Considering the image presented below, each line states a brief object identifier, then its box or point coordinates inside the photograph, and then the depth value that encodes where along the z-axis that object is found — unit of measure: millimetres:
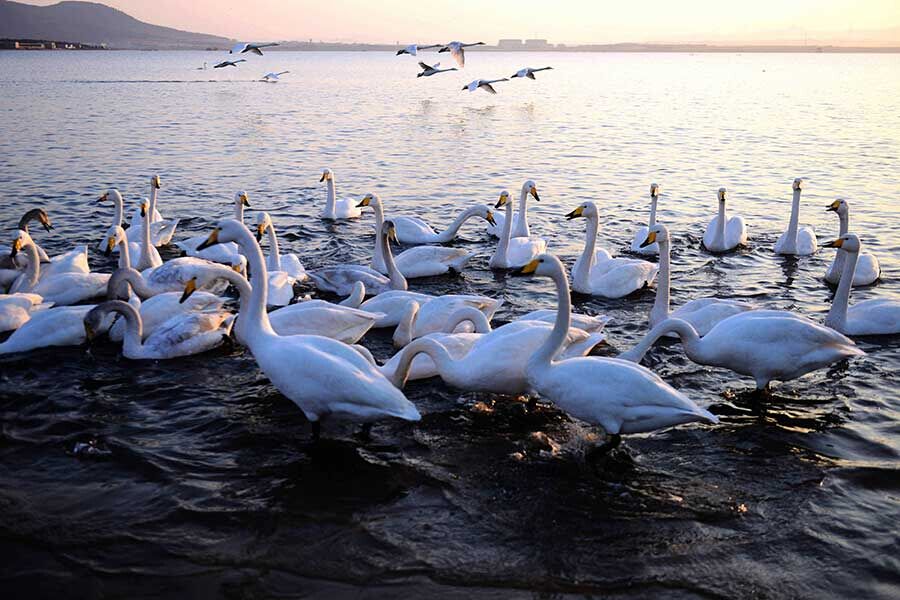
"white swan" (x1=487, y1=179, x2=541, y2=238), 14852
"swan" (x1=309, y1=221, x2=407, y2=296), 11258
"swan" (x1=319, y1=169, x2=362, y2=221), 16891
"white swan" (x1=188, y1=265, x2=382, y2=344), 8617
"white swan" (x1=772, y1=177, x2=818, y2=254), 14016
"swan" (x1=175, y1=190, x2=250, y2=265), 12462
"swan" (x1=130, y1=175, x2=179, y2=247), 14156
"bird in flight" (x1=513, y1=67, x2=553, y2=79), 34609
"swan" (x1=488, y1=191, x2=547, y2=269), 13141
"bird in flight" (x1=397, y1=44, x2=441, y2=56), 30859
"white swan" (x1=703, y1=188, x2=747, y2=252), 14211
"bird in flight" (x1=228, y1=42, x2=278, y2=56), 31725
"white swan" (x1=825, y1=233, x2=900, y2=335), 9805
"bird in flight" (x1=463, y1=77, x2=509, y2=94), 34781
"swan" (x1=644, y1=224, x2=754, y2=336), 9273
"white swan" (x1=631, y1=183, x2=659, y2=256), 13865
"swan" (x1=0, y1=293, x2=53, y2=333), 9578
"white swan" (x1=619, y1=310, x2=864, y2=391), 7680
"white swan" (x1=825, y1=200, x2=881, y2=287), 12164
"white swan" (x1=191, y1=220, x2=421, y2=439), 6535
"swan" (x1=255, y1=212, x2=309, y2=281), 11415
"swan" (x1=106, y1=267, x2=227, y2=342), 9461
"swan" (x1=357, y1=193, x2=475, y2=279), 12609
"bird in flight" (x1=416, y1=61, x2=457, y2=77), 33812
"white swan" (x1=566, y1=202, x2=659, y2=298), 11578
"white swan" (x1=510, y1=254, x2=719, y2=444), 6484
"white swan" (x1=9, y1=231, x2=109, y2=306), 10617
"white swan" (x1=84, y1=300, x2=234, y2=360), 8914
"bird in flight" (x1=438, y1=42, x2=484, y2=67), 29391
